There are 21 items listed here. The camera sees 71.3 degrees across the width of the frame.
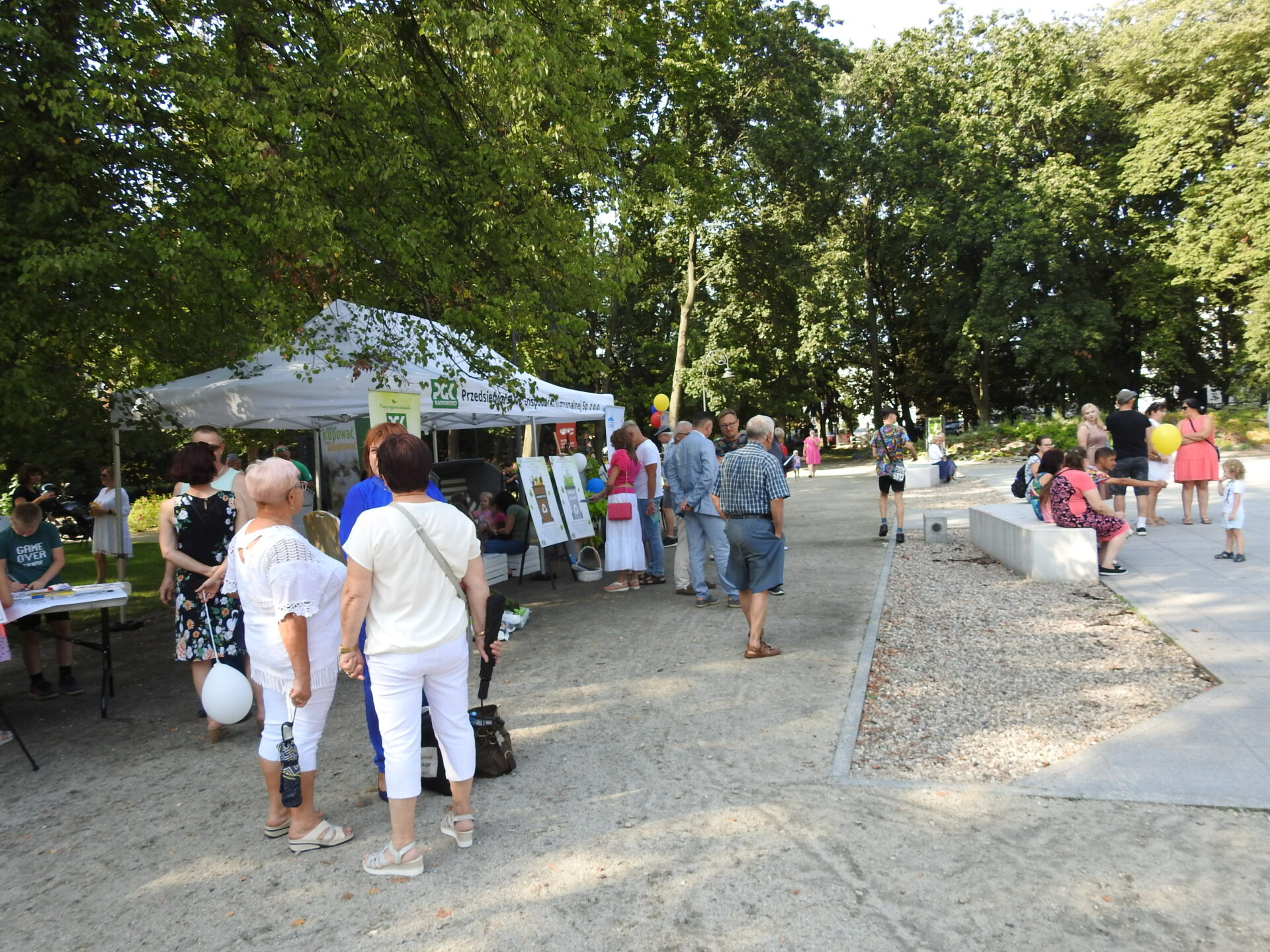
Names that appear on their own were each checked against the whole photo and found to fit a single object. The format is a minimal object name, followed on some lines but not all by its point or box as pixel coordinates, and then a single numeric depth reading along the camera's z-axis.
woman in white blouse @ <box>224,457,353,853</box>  3.67
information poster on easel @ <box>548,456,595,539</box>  10.43
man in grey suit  8.12
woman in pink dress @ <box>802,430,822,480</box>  30.39
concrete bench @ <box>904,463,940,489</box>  23.16
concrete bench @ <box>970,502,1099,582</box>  8.61
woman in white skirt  9.42
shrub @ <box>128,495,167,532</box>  22.36
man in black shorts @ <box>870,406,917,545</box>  11.70
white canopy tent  7.57
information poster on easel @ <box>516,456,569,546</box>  9.85
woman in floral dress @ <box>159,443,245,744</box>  5.15
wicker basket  10.61
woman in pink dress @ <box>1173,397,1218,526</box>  11.46
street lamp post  31.91
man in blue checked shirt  6.34
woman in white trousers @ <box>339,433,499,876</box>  3.37
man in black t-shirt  11.30
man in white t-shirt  9.81
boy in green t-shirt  6.50
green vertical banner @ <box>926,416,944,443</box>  27.53
